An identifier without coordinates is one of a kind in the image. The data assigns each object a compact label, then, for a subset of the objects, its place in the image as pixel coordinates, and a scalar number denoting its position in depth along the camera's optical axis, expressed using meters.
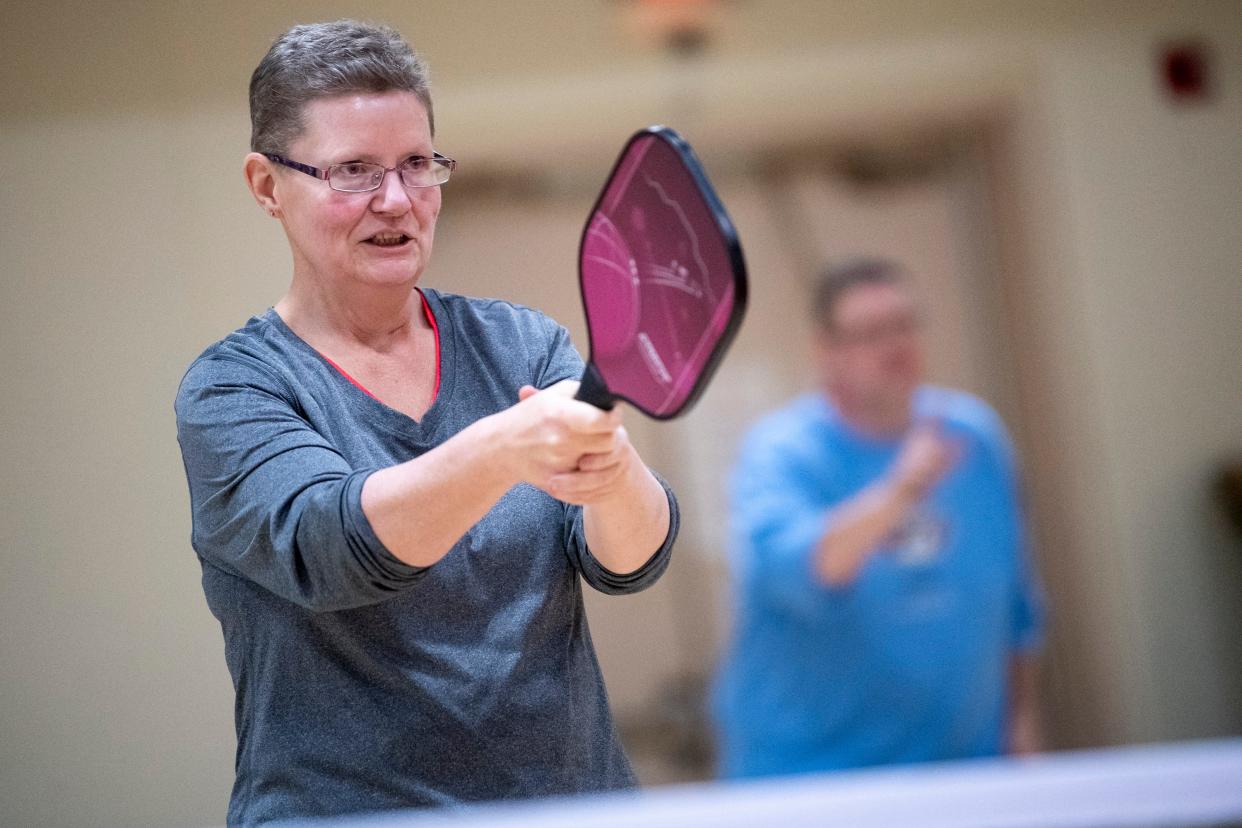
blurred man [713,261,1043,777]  5.50
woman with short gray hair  4.16
